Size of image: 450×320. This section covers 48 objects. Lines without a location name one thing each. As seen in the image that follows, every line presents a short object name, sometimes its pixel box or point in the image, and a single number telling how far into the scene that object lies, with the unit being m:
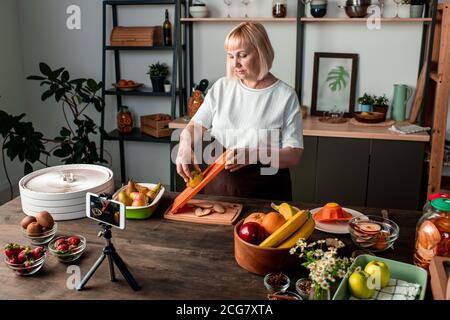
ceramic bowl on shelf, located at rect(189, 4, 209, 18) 3.65
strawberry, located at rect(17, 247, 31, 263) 1.37
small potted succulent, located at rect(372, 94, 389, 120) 3.54
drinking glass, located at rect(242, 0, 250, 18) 3.62
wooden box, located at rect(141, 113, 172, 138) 3.82
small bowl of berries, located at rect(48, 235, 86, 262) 1.44
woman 2.05
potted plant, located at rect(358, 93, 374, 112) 3.59
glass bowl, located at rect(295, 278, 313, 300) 1.26
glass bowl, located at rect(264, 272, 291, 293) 1.30
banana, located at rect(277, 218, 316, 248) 1.39
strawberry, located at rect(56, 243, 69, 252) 1.44
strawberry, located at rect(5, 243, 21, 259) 1.39
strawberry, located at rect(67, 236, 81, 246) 1.48
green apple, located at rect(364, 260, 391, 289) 1.23
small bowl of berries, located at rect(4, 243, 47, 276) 1.36
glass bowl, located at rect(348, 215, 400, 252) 1.51
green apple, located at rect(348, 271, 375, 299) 1.19
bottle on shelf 3.78
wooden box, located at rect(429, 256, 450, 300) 1.16
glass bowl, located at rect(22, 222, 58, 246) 1.55
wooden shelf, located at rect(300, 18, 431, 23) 3.29
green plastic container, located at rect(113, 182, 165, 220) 1.74
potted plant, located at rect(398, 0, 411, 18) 3.47
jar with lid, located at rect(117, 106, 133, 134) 3.98
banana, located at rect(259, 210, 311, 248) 1.38
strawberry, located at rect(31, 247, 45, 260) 1.38
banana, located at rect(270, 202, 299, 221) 1.50
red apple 1.41
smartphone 1.28
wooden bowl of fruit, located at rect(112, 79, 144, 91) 3.91
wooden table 1.30
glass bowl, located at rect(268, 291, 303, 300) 1.25
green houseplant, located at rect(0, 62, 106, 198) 3.51
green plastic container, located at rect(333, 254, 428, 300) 1.26
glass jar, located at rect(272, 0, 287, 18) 3.53
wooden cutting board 1.73
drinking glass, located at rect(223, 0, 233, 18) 3.66
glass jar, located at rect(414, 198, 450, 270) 1.30
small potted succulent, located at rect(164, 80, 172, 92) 3.90
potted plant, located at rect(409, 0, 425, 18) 3.33
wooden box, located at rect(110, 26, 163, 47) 3.73
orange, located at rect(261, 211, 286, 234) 1.42
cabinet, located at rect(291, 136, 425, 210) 3.26
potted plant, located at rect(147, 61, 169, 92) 3.85
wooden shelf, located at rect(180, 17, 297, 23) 3.49
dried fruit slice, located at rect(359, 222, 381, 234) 1.54
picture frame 3.67
